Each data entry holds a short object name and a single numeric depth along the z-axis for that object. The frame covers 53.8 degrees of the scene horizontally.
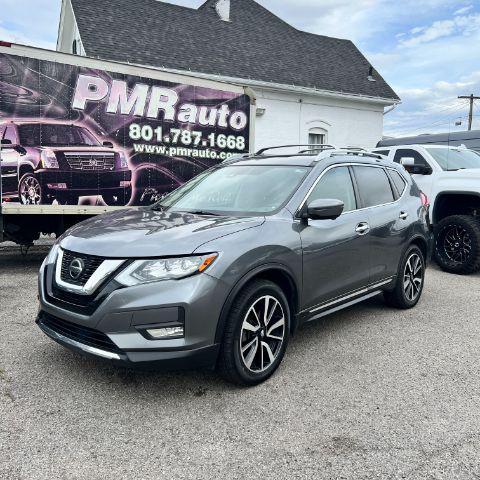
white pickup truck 7.62
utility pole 38.95
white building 15.68
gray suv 3.02
